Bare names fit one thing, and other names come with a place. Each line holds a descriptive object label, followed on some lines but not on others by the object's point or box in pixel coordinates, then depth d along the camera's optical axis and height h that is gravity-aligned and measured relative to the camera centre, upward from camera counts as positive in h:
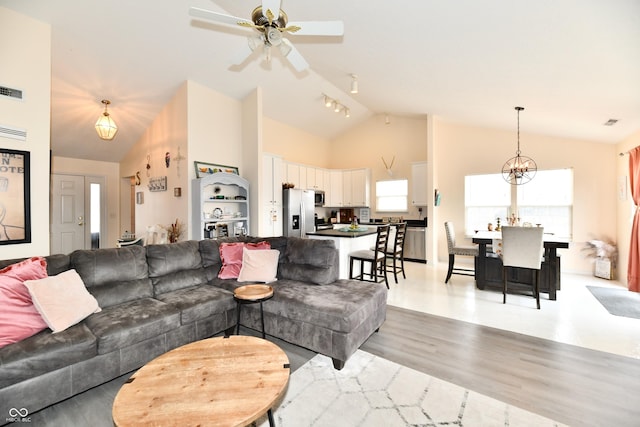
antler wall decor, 7.49 +1.28
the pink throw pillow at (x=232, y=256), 3.25 -0.50
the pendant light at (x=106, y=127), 4.46 +1.42
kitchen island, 4.29 -0.42
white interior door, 5.86 +0.01
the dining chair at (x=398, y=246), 4.78 -0.59
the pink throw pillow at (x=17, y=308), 1.83 -0.64
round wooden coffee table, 1.17 -0.84
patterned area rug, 1.72 -1.28
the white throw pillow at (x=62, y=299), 1.97 -0.64
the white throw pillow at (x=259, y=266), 3.14 -0.60
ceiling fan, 2.23 +1.61
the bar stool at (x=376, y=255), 4.22 -0.64
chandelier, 5.36 +0.92
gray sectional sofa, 1.78 -0.84
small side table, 2.41 -0.71
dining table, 3.86 -0.80
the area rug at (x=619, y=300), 3.38 -1.18
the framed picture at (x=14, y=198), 2.82 +0.18
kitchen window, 7.39 +0.51
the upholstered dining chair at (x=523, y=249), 3.61 -0.48
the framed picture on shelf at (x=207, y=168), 4.78 +0.83
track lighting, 5.80 +2.44
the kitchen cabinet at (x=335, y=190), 8.02 +0.70
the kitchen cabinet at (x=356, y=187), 7.68 +0.76
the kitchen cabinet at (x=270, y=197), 5.52 +0.35
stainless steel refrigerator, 6.20 +0.07
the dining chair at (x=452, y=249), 4.77 -0.61
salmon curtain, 4.01 -0.31
